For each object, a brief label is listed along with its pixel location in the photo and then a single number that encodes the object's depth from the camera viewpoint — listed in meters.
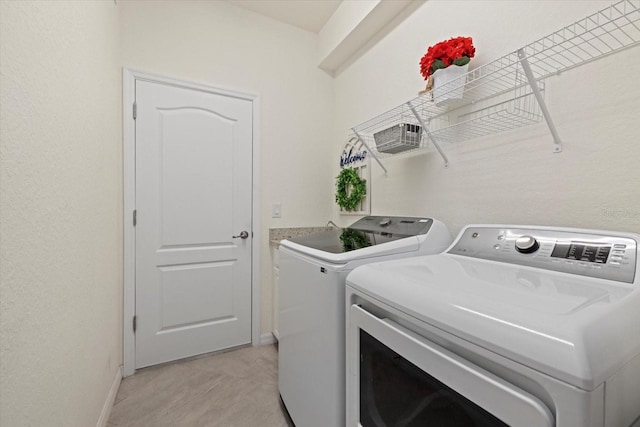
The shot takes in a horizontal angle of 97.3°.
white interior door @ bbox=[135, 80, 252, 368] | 2.05
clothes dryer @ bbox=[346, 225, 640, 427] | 0.44
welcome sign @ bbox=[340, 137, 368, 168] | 2.28
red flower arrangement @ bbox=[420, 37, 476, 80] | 1.27
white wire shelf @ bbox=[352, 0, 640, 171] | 0.94
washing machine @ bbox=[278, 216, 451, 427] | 1.04
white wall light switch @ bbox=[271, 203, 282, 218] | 2.48
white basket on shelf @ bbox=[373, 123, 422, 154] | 1.53
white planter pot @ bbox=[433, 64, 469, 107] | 1.27
